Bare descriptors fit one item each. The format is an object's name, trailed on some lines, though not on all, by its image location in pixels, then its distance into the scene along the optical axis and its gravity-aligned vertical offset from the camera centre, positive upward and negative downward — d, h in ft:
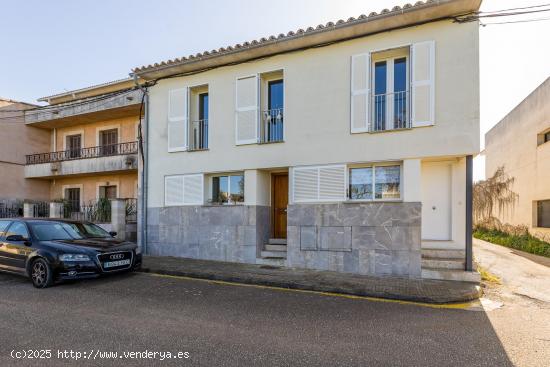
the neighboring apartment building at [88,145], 42.10 +7.12
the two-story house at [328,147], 23.25 +3.92
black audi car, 20.90 -4.12
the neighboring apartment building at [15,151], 47.06 +6.15
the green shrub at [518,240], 38.24 -6.61
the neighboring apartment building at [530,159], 41.75 +5.40
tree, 53.62 -0.32
